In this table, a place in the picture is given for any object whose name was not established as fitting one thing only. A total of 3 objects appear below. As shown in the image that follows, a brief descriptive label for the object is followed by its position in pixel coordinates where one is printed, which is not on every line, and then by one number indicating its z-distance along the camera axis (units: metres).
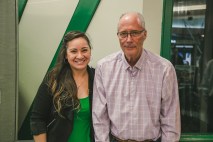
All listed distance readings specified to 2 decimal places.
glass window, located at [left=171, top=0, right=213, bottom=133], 2.91
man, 2.04
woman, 2.07
